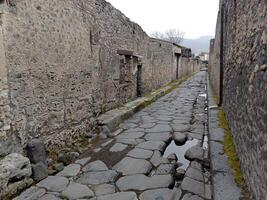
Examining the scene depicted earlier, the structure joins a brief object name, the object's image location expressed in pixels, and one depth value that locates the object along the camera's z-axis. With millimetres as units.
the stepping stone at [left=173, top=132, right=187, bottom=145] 4528
